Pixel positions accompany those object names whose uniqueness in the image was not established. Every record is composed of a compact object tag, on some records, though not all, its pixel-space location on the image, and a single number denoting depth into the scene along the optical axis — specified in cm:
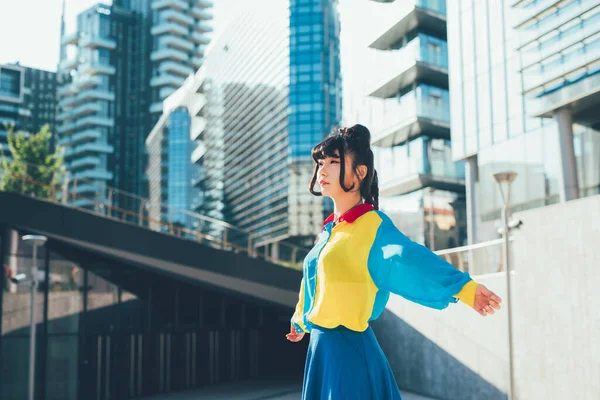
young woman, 362
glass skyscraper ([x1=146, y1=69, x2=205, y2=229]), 10535
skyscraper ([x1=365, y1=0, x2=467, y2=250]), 3512
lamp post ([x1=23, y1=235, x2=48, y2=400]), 1611
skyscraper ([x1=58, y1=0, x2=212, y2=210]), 10838
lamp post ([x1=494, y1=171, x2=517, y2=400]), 1305
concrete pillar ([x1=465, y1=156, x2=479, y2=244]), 3064
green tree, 2127
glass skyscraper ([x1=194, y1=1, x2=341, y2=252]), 7869
